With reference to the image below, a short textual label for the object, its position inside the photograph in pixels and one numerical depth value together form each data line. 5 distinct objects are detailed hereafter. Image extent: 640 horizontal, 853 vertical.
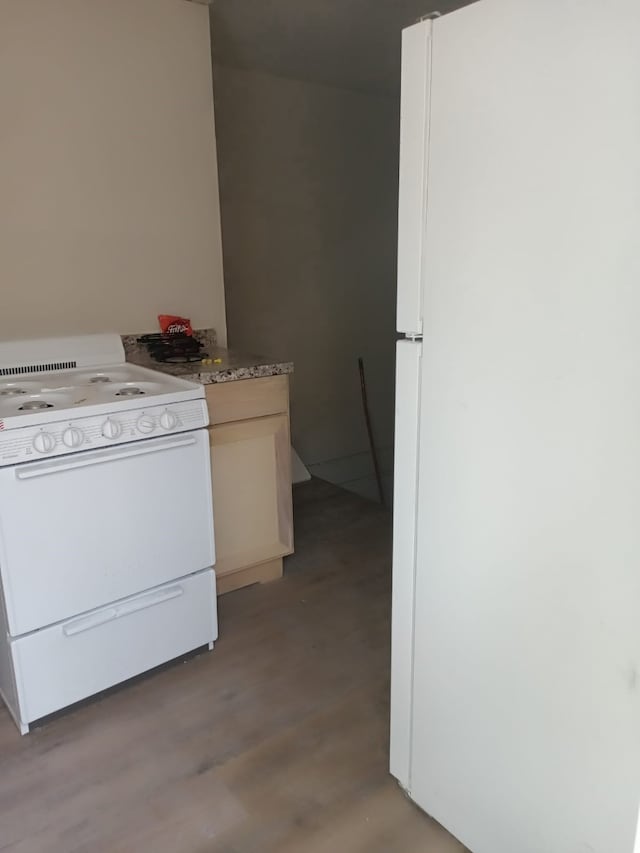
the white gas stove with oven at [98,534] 1.67
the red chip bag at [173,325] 2.59
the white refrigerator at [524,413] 0.97
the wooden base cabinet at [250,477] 2.29
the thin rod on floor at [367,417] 4.08
